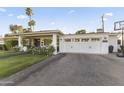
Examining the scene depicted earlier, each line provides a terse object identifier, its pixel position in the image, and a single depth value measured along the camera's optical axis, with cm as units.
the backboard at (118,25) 767
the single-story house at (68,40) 853
